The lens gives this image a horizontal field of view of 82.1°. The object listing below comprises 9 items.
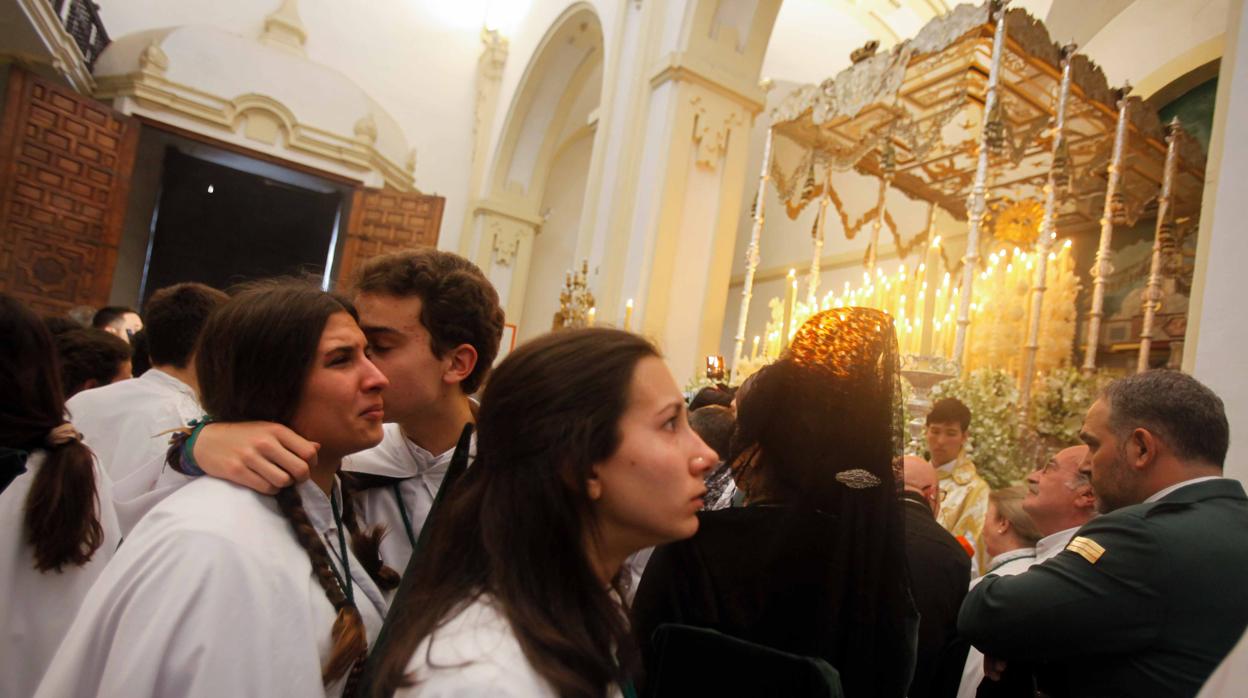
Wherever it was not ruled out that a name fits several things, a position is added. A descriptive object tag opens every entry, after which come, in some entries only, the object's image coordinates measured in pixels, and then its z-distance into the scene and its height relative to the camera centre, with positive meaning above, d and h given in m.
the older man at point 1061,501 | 2.34 -0.24
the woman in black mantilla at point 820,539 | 1.31 -0.29
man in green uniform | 1.63 -0.32
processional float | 5.95 +2.85
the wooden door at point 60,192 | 8.28 +1.00
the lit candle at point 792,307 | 7.40 +0.87
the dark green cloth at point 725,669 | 1.22 -0.50
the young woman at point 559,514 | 0.91 -0.24
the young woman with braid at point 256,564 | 0.98 -0.39
